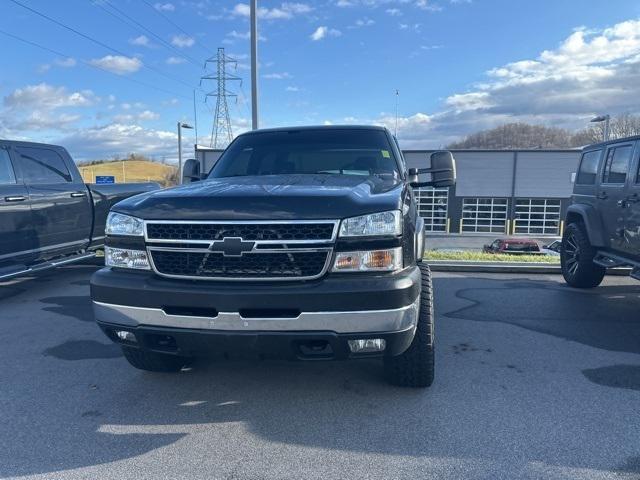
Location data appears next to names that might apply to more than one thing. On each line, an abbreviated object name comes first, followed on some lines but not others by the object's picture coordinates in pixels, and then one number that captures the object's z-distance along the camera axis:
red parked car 24.77
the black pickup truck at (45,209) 6.32
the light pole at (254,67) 13.30
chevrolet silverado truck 2.87
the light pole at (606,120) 25.80
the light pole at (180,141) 31.36
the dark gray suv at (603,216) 5.65
